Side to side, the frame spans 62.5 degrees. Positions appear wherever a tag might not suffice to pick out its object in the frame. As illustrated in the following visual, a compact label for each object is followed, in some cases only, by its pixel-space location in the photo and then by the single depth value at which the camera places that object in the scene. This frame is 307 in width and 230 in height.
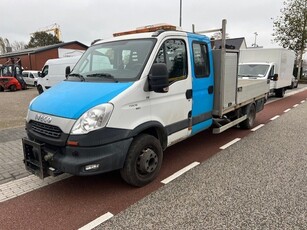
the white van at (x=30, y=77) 26.32
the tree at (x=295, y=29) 28.25
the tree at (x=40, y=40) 54.56
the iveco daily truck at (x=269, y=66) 12.77
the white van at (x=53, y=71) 16.68
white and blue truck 3.21
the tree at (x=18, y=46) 71.86
